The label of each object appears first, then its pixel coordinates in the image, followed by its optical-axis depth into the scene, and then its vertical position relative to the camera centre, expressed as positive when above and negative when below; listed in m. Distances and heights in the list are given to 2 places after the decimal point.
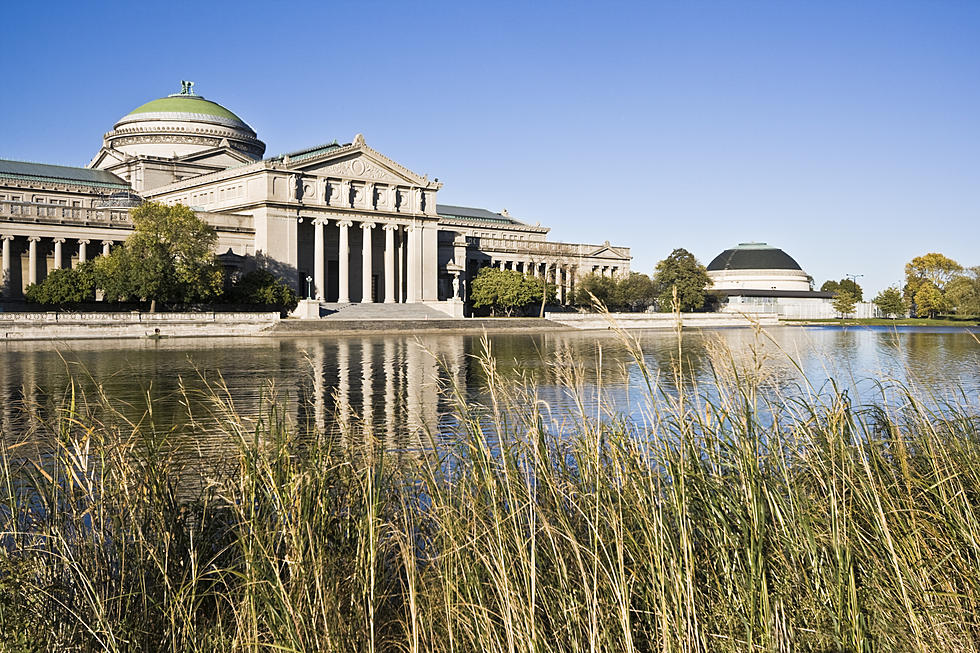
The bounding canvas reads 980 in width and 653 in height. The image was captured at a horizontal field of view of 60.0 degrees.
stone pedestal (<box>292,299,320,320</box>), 59.78 -0.45
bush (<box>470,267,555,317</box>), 75.00 +1.20
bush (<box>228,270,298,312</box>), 59.16 +0.89
